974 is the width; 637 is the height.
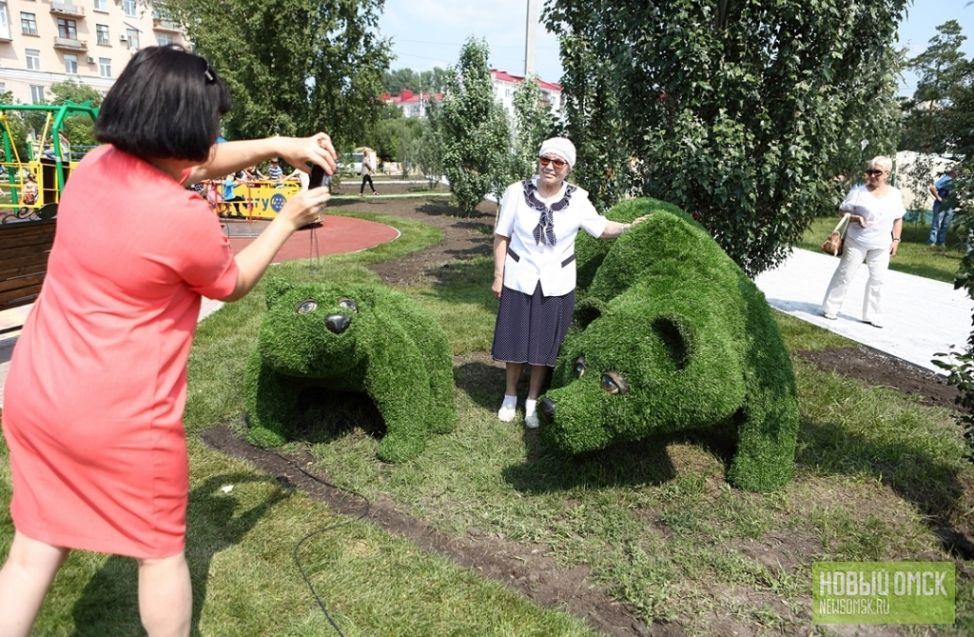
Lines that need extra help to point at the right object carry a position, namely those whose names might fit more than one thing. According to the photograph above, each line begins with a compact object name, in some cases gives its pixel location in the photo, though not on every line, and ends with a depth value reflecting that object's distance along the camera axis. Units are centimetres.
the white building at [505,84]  6919
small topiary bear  361
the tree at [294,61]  2108
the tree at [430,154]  3011
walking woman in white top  764
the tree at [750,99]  532
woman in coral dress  175
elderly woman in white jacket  441
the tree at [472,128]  1659
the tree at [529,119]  1023
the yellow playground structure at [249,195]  1600
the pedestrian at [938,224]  1552
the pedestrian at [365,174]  2738
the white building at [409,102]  9791
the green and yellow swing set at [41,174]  1158
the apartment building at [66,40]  5003
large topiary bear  329
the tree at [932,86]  1870
